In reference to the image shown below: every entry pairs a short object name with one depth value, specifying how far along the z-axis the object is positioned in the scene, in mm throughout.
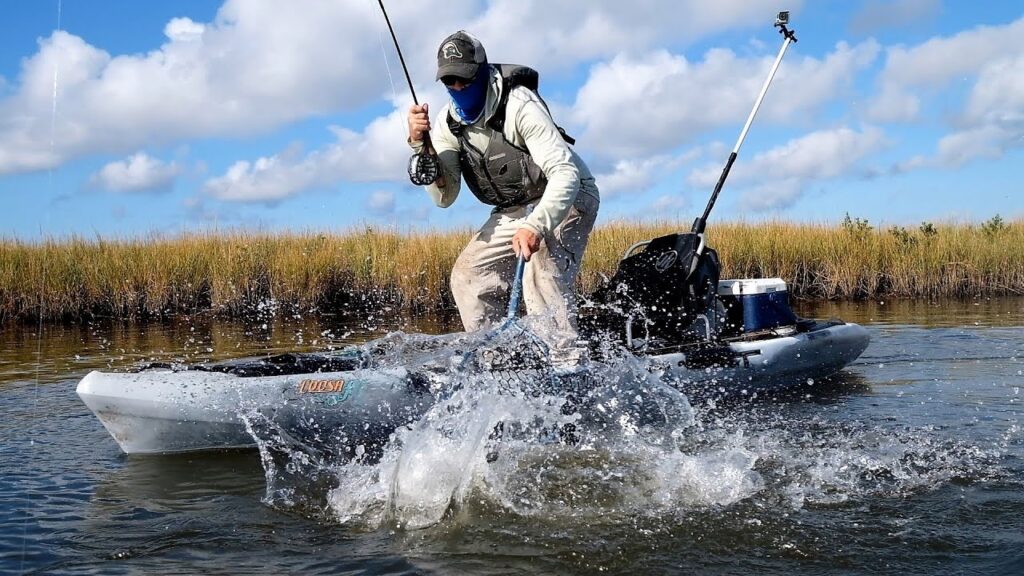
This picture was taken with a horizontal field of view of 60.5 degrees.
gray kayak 4762
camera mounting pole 6715
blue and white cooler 6578
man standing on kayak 4762
